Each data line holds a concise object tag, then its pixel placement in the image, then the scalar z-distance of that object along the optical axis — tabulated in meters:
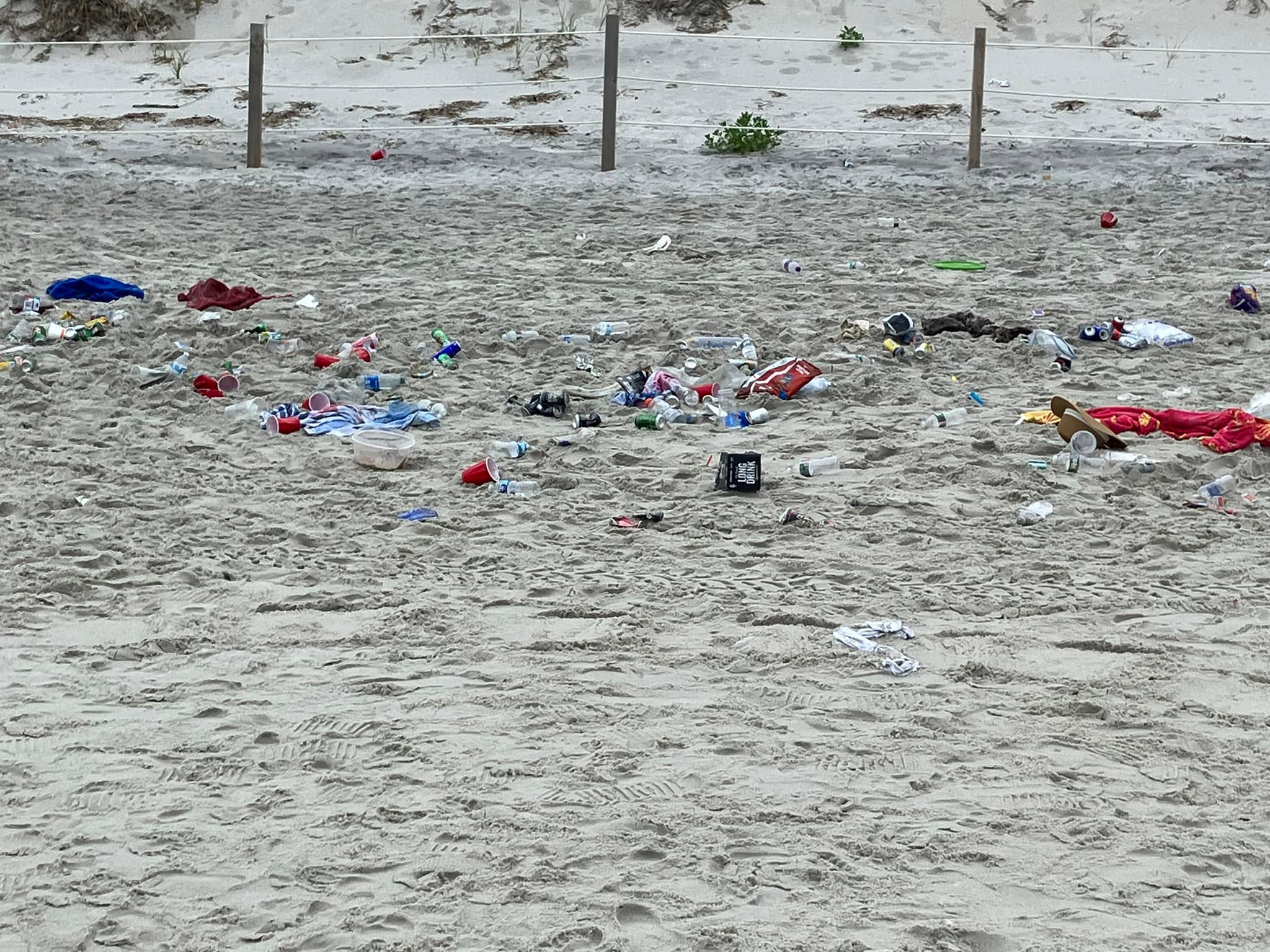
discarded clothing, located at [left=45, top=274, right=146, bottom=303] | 15.73
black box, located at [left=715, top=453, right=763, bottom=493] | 10.11
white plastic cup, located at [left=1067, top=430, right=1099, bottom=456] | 10.65
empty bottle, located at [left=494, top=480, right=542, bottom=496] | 10.29
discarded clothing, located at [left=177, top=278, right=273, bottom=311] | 15.33
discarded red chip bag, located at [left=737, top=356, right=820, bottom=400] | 12.45
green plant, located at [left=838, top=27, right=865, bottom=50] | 32.31
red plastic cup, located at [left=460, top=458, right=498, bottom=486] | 10.45
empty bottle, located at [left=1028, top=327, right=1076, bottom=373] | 13.20
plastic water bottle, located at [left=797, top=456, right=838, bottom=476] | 10.54
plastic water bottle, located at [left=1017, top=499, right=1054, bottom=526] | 9.52
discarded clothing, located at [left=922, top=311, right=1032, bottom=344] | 14.20
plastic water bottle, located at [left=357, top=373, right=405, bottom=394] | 12.87
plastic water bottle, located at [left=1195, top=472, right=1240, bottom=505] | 9.89
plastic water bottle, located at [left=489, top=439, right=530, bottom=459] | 11.05
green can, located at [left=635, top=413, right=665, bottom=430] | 11.75
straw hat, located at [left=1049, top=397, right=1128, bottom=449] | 10.73
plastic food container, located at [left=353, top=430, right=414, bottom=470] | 10.79
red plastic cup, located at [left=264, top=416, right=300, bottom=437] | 11.70
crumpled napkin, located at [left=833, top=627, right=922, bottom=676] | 7.50
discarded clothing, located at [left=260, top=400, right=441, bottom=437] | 11.71
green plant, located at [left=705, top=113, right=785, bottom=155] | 25.16
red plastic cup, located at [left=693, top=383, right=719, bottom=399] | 12.65
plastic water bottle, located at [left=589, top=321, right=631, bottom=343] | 14.48
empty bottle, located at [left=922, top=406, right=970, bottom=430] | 11.62
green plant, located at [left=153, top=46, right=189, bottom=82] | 31.52
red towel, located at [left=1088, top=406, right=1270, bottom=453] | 10.78
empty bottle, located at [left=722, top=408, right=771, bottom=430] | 11.81
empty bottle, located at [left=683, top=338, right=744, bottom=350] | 14.07
